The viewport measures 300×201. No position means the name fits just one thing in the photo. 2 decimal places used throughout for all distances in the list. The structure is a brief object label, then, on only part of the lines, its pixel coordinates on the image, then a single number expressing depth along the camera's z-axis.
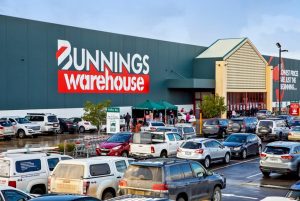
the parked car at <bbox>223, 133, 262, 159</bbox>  31.00
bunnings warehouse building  48.38
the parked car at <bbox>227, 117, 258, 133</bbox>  45.84
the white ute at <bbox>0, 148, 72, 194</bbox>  17.12
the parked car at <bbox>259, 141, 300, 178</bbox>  23.17
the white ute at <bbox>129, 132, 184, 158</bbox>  28.69
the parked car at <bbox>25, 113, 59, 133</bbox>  45.12
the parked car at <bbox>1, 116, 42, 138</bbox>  42.69
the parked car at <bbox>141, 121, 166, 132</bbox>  42.18
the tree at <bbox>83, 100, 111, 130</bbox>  42.12
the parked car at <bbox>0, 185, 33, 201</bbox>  13.27
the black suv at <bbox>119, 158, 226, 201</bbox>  15.09
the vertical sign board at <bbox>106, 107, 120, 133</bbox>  31.40
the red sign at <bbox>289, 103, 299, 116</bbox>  66.00
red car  29.45
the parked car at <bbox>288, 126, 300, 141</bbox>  39.34
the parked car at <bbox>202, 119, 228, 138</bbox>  45.31
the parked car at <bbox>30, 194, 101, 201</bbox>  9.44
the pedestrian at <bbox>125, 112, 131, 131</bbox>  52.01
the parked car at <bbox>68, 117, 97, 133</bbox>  48.72
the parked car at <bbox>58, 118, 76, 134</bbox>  47.97
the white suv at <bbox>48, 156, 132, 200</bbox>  16.26
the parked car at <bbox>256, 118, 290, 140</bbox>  42.50
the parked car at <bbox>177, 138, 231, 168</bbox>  26.78
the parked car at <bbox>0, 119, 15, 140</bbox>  40.09
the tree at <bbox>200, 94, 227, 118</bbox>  58.03
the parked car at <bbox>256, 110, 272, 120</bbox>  64.79
